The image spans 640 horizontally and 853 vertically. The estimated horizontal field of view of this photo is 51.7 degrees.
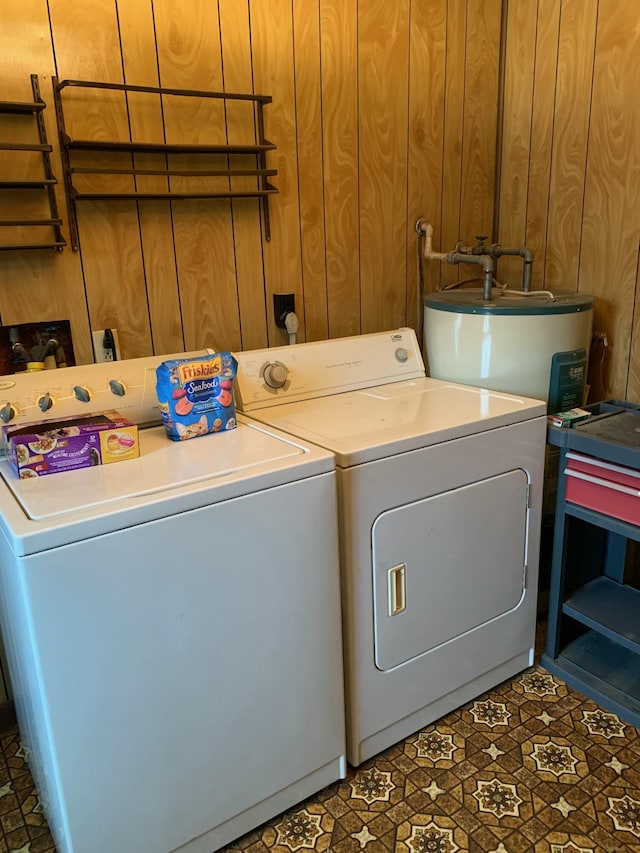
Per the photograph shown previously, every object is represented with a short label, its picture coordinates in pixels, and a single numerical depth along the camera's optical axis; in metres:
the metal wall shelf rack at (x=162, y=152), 1.76
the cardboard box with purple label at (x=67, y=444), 1.39
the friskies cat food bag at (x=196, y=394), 1.59
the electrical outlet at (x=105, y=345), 1.95
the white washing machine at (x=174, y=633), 1.21
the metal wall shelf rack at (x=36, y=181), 1.67
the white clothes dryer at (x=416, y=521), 1.61
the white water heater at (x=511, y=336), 2.02
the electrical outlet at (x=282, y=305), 2.24
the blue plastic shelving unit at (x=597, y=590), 1.85
